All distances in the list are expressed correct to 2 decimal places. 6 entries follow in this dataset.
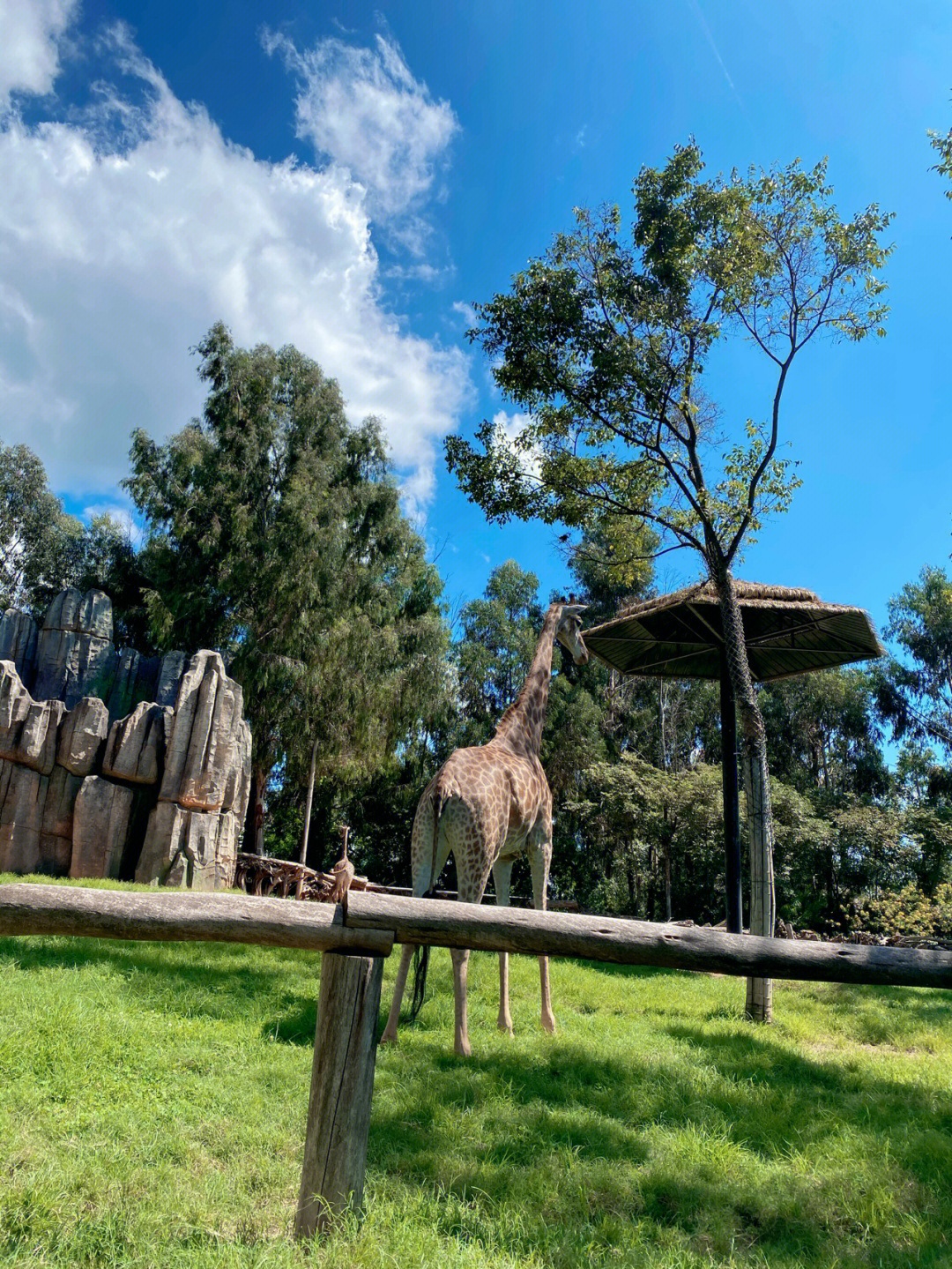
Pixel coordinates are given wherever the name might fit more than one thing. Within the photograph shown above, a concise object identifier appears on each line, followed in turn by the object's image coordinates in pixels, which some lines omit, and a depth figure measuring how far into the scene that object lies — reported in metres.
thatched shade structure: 10.25
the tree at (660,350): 9.25
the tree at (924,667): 29.09
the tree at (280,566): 21.62
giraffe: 6.33
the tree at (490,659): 29.53
